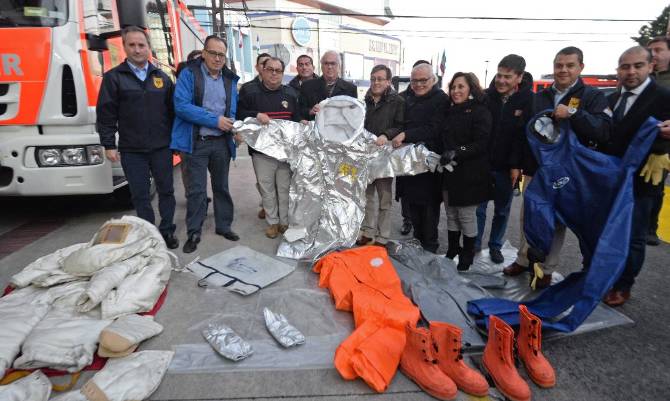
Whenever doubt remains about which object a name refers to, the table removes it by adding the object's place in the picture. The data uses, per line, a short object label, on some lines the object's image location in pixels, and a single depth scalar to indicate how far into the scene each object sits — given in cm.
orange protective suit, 187
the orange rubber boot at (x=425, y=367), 176
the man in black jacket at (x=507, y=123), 288
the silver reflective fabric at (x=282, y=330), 214
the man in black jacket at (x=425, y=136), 309
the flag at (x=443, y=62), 2308
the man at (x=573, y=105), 226
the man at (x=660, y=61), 335
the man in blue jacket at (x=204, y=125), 318
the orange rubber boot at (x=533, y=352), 184
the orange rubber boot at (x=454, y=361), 178
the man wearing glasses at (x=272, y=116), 349
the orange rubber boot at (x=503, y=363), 176
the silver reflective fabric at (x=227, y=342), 203
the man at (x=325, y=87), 375
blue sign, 3478
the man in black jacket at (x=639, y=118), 219
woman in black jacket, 278
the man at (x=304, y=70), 445
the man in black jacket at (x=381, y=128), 326
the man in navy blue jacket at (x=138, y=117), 300
